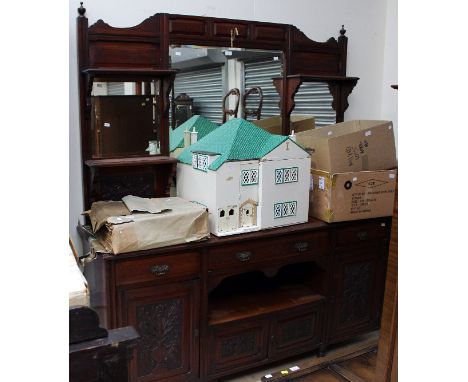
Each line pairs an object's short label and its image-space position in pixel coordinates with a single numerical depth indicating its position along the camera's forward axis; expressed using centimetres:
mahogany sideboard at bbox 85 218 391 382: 230
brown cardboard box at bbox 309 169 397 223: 269
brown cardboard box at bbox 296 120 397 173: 269
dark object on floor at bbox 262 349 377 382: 211
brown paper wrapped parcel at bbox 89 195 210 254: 217
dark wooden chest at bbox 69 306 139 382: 91
